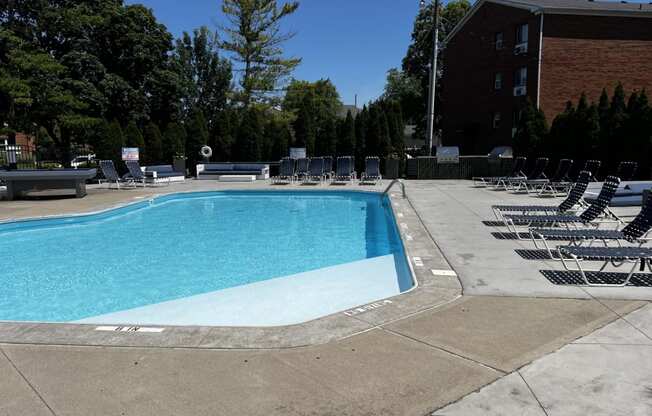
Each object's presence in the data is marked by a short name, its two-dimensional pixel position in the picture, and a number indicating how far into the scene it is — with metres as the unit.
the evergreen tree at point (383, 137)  20.80
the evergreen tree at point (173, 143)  21.19
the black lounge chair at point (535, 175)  14.85
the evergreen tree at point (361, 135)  21.33
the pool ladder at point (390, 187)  13.71
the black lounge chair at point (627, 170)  12.76
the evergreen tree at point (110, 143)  19.19
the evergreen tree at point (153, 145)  20.77
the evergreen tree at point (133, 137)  20.16
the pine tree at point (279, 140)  22.34
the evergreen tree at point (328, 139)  21.73
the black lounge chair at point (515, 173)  16.01
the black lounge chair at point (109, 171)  16.31
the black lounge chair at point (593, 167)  13.52
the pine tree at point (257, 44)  29.86
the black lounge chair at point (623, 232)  5.90
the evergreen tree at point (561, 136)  16.95
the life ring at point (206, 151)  21.11
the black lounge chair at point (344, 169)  18.39
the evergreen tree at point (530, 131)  18.81
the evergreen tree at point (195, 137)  21.69
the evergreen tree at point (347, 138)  21.23
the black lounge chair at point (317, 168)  18.53
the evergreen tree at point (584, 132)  16.05
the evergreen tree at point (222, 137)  22.11
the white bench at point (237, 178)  19.78
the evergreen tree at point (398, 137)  21.03
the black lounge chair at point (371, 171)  18.27
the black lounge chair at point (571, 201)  8.34
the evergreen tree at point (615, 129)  15.21
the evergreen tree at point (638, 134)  14.42
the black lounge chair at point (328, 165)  19.34
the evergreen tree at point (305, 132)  22.02
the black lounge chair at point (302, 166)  19.17
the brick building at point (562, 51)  23.83
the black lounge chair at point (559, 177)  13.87
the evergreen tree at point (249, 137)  21.87
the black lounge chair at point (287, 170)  18.78
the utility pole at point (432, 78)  19.39
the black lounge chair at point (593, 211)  7.09
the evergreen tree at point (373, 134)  20.81
